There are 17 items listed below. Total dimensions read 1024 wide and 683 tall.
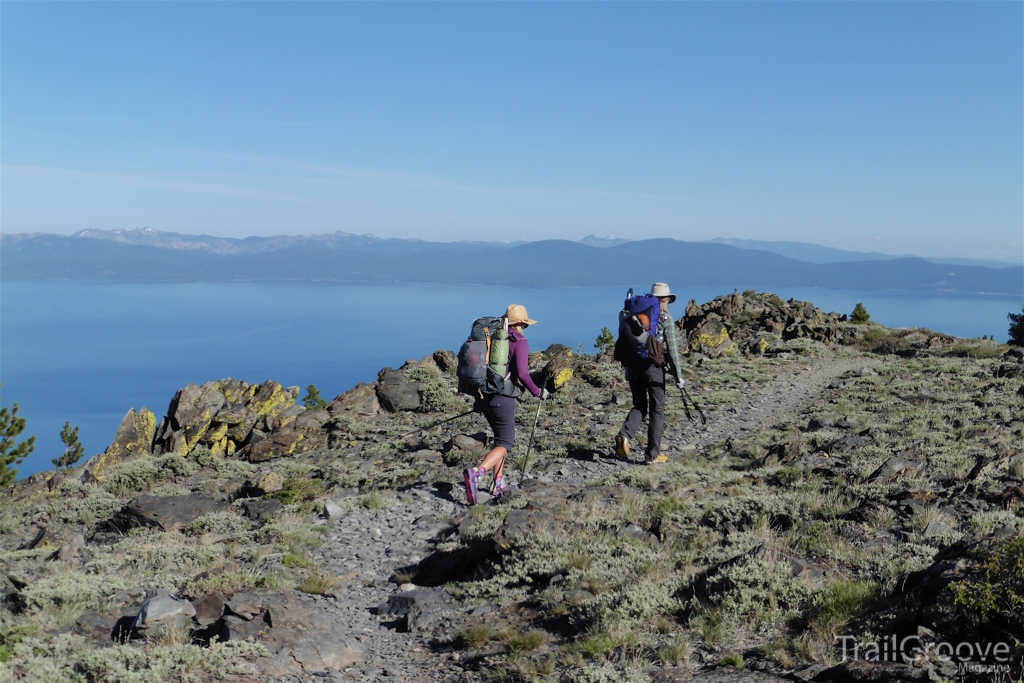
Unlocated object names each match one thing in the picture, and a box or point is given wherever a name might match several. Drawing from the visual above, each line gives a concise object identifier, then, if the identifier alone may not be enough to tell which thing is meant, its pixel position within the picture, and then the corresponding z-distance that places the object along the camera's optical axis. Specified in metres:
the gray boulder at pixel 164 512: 10.27
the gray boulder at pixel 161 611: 5.95
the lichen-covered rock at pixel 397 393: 18.38
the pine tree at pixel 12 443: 37.50
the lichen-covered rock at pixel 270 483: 11.96
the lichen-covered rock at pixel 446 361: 21.80
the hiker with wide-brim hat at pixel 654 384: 11.12
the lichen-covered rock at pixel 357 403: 18.05
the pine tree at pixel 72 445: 47.75
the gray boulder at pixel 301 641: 5.57
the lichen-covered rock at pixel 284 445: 16.16
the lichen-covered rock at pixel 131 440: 16.34
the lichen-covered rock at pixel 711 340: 26.75
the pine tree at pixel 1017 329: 36.45
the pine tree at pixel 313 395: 36.90
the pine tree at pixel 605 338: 43.72
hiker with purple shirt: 9.63
